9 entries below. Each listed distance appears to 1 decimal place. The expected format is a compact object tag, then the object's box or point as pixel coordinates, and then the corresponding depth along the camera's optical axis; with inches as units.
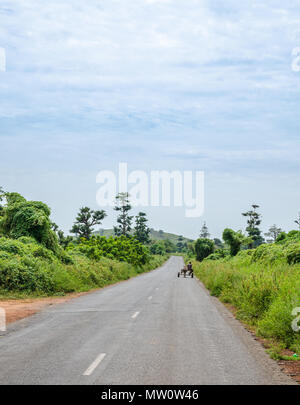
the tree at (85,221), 3123.8
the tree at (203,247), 4106.8
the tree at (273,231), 6722.4
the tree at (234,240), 2642.7
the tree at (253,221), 4417.3
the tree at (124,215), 4517.7
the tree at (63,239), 2701.5
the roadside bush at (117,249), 2180.5
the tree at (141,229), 5038.6
